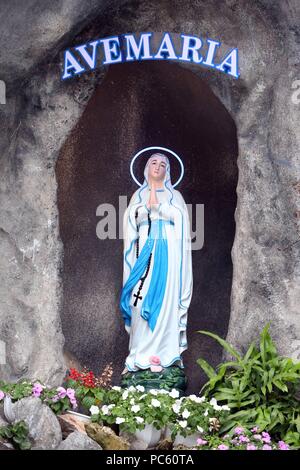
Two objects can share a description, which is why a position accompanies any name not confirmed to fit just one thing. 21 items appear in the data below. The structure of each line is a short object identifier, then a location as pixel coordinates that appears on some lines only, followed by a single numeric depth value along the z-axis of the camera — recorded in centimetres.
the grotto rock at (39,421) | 873
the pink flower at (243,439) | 898
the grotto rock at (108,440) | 895
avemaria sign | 1066
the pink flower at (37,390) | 916
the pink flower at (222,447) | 881
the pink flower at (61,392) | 924
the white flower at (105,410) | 929
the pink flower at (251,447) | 881
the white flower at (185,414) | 923
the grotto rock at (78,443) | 862
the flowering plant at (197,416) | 922
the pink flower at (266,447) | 884
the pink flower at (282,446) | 896
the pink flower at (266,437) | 900
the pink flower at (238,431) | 909
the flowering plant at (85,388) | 971
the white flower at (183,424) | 915
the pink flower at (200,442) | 899
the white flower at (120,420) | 912
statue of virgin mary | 1044
